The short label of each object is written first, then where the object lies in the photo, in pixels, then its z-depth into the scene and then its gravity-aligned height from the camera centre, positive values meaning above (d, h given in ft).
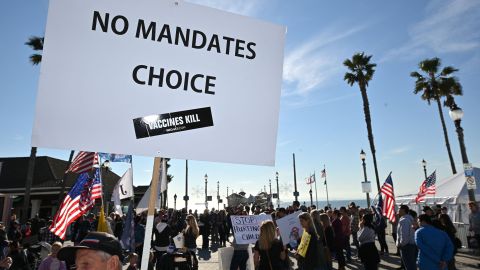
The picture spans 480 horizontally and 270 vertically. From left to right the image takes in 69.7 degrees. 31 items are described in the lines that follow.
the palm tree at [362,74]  106.11 +40.49
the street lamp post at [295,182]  132.98 +11.96
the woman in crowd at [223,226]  71.41 -3.02
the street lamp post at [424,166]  119.44 +13.51
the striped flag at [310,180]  144.90 +11.94
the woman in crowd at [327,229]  30.55 -1.79
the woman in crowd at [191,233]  34.46 -2.06
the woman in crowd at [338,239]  35.19 -3.29
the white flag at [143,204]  47.34 +1.30
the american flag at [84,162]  44.24 +6.77
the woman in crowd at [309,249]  22.34 -2.57
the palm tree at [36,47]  77.61 +37.65
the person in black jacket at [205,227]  67.92 -2.90
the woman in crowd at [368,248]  33.63 -3.91
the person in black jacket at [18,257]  26.27 -2.98
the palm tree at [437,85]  104.63 +36.81
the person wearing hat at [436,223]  25.85 -1.31
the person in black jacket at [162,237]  35.73 -2.44
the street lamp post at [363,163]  94.06 +11.97
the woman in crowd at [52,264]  22.50 -3.08
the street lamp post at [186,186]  129.27 +10.17
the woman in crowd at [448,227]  32.14 -2.01
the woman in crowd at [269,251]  20.36 -2.39
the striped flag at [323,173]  153.74 +15.34
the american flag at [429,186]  61.55 +3.47
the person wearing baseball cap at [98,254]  7.79 -0.86
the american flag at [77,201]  24.40 +1.20
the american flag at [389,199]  48.78 +1.07
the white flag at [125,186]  50.90 +4.10
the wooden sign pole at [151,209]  8.84 +0.12
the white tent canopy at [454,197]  55.67 +1.42
